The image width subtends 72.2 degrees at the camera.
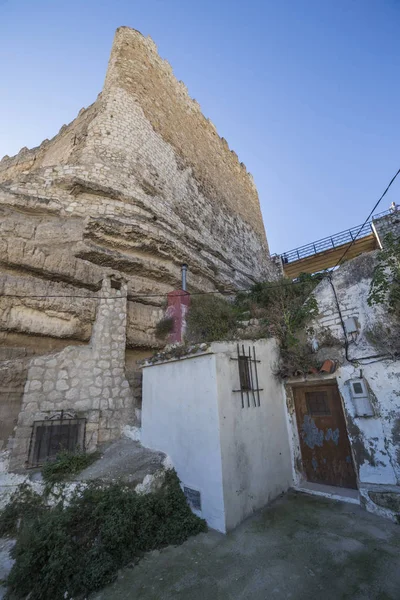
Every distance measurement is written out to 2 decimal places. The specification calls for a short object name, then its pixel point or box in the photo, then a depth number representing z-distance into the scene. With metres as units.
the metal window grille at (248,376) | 4.74
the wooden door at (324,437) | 4.87
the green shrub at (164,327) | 7.23
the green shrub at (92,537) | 2.77
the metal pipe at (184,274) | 8.46
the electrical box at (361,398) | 4.49
